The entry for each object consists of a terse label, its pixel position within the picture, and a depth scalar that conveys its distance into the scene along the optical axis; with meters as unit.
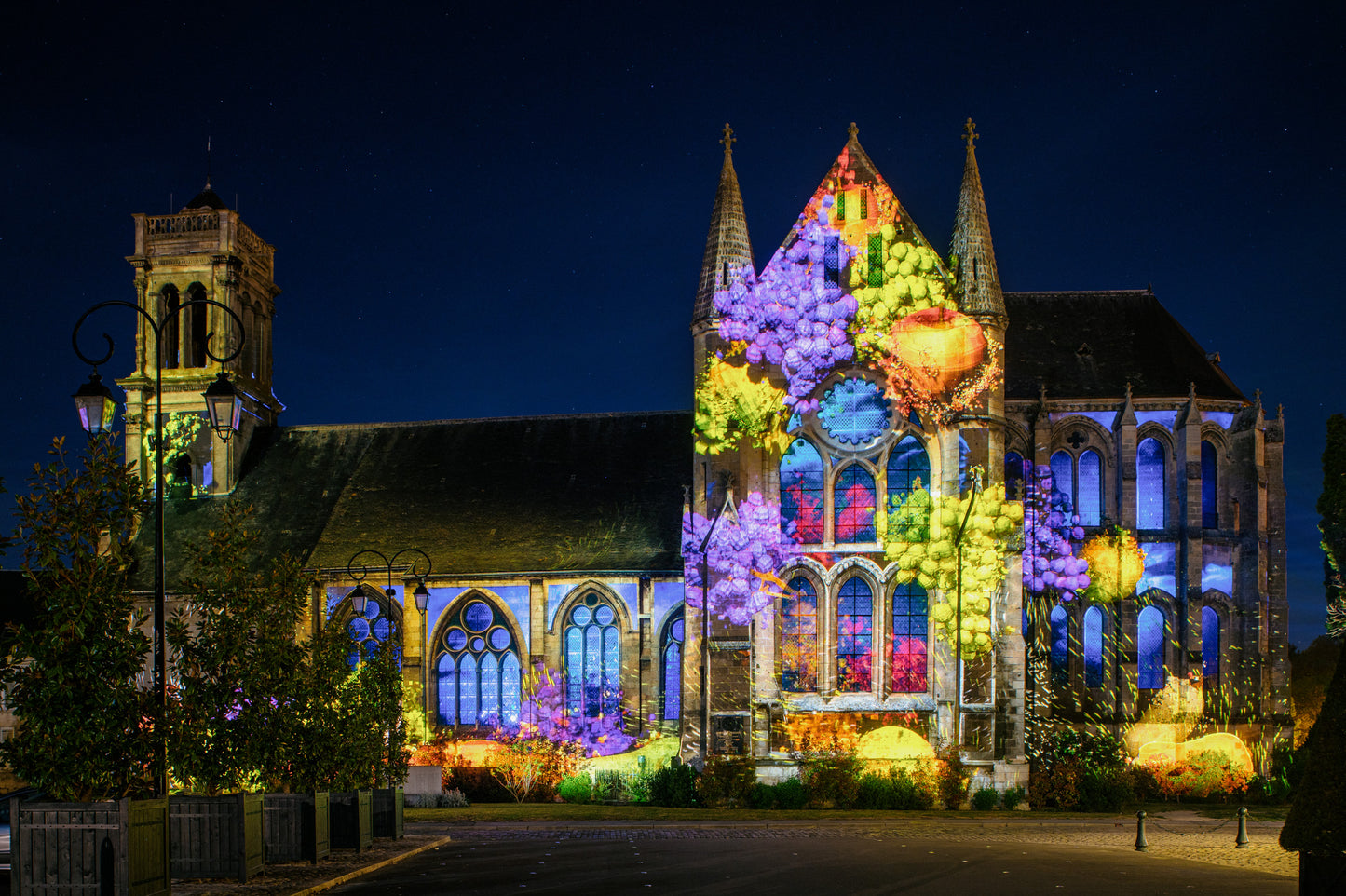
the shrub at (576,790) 34.25
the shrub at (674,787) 31.84
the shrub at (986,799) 31.33
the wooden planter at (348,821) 20.72
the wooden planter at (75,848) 12.92
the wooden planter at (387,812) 23.27
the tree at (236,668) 17.17
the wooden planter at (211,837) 16.47
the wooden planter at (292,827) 19.03
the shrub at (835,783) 31.23
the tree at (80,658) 13.40
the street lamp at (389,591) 28.91
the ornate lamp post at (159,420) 14.72
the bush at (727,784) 31.42
